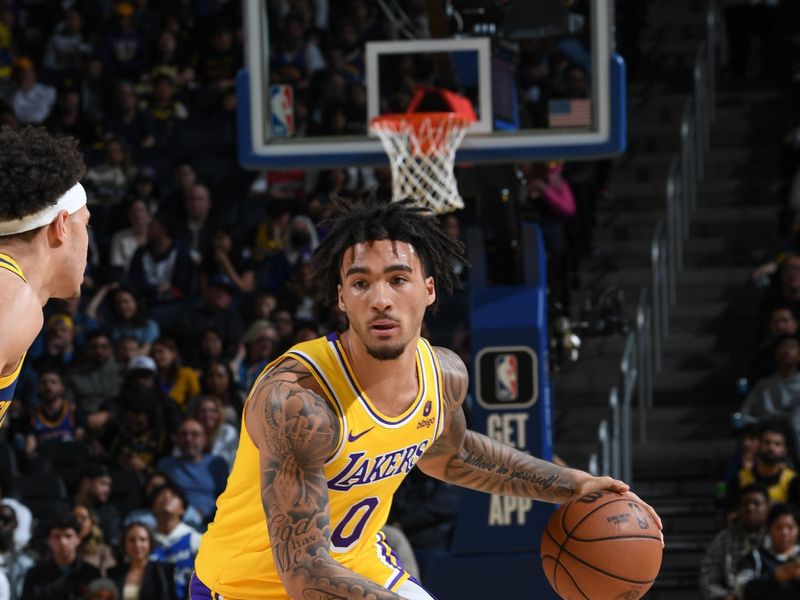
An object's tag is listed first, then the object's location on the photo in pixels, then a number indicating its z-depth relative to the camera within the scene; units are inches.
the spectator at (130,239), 498.9
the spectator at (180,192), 510.3
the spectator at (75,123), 548.7
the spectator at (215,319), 464.4
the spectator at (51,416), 425.7
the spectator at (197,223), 495.1
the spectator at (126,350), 444.5
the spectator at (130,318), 456.8
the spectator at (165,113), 548.7
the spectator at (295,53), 539.8
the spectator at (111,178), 522.6
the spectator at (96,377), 440.5
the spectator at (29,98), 556.1
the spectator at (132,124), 547.5
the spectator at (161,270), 484.7
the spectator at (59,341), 453.4
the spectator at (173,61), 559.2
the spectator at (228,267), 481.7
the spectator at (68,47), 589.3
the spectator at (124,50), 570.9
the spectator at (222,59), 563.5
